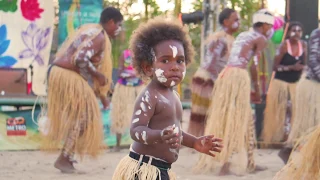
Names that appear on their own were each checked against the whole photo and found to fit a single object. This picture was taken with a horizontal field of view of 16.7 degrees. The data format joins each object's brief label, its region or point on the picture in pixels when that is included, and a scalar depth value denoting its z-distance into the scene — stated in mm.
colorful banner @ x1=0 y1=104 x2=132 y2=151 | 12765
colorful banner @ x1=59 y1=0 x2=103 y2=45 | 12533
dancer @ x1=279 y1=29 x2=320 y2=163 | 9751
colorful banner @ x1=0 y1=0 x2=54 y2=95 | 12340
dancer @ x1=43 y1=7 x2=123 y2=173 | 9585
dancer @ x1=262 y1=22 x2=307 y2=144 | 13117
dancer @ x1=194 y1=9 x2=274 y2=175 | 9539
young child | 4982
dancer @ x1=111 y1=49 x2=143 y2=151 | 13190
